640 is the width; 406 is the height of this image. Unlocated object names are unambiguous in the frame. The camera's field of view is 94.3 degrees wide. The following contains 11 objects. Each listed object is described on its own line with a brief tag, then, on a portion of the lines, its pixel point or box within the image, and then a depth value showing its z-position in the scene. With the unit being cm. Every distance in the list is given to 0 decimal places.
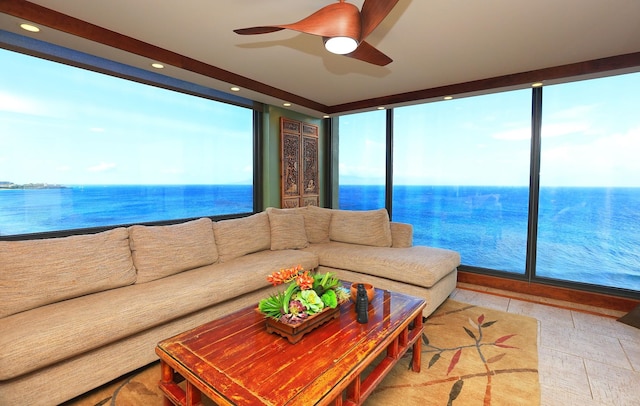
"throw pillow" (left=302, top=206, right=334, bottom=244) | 394
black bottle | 177
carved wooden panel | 459
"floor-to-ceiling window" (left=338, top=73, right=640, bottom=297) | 321
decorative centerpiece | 159
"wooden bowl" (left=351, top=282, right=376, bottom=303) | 203
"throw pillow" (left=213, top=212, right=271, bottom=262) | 310
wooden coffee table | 121
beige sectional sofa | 164
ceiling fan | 160
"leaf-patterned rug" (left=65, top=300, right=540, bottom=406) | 178
